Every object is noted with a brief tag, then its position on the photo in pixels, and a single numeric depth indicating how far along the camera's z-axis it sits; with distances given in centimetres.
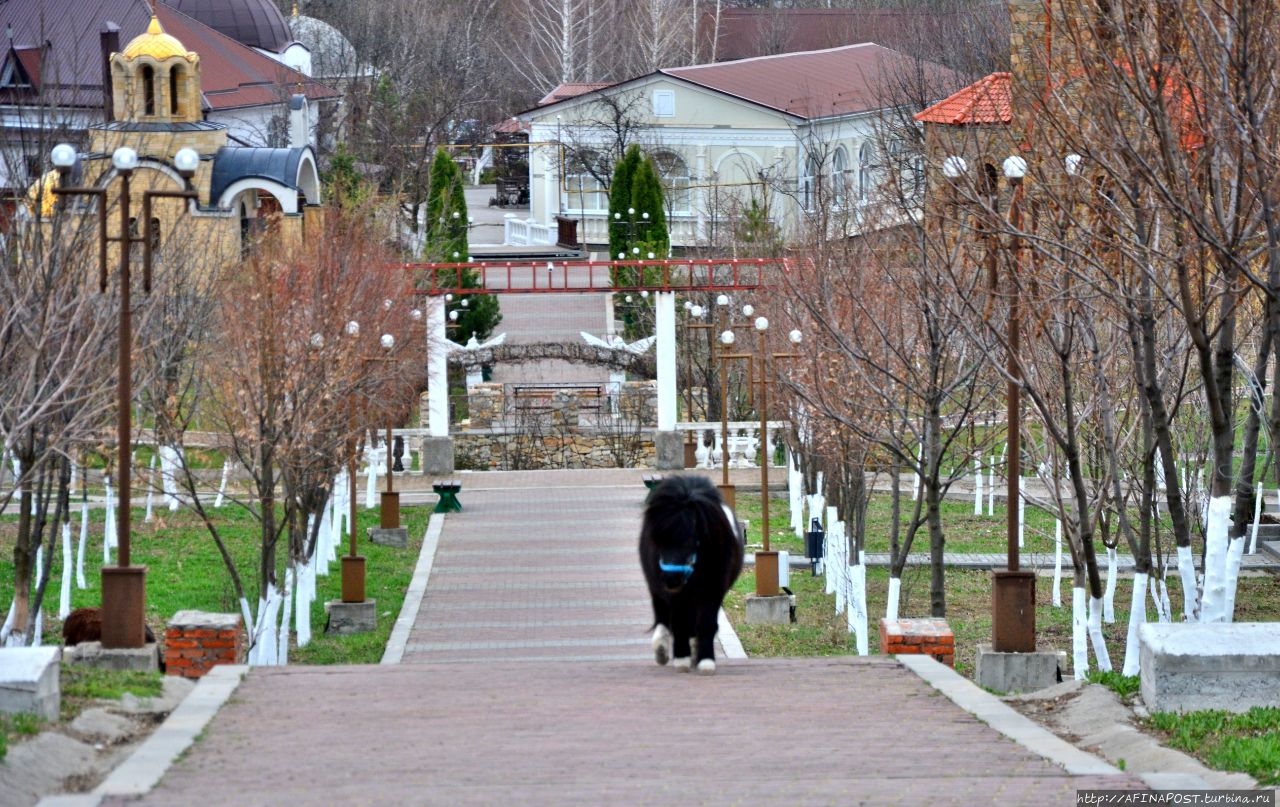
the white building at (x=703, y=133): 5591
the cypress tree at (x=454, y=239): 4572
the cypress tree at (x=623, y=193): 5138
